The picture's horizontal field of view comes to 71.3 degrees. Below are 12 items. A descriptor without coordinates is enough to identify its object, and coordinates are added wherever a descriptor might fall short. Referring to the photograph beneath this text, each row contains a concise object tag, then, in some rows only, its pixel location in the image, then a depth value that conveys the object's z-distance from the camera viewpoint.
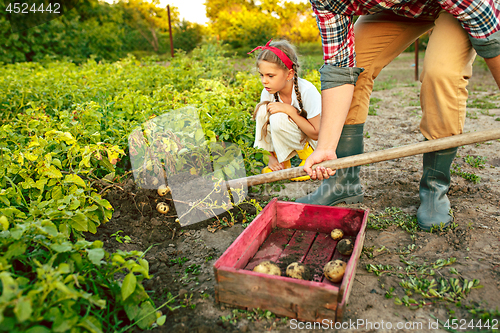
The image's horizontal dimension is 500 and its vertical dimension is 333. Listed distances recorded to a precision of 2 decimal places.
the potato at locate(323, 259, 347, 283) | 1.63
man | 1.81
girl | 2.74
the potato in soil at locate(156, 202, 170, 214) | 2.30
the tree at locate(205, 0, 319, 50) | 16.05
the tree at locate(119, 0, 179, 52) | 18.05
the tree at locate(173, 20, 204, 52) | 16.02
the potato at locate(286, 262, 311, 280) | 1.63
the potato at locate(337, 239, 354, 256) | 1.90
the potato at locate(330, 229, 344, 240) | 2.07
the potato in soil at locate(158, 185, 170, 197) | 2.36
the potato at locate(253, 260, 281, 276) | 1.62
